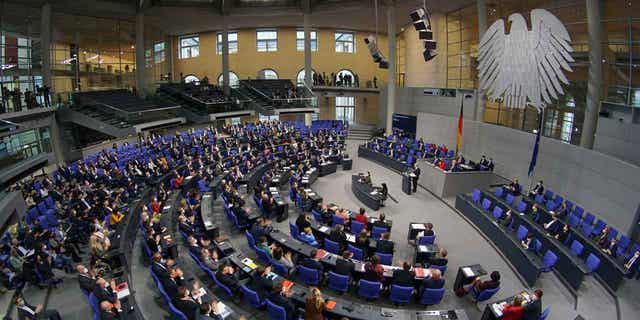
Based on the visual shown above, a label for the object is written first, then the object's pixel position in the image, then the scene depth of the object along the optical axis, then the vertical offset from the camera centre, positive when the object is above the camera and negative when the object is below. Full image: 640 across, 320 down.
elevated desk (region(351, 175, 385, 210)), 13.95 -3.25
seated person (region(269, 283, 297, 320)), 6.60 -3.48
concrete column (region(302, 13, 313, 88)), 30.39 +5.41
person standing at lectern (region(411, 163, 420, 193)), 15.79 -2.77
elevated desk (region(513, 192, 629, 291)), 8.36 -3.62
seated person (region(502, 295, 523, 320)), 6.41 -3.54
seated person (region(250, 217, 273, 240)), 9.80 -3.18
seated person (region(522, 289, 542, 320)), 6.36 -3.49
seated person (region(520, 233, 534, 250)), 9.36 -3.40
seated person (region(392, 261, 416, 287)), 7.55 -3.43
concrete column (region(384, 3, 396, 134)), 25.41 +3.44
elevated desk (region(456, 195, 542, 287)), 8.70 -3.58
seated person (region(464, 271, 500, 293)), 7.36 -3.57
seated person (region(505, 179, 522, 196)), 13.65 -2.86
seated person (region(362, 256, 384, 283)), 7.65 -3.38
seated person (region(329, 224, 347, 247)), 9.50 -3.25
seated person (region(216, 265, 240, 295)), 7.49 -3.44
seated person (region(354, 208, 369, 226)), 11.08 -3.23
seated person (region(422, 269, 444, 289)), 7.46 -3.51
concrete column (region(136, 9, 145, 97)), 27.14 +4.79
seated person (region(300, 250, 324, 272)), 8.12 -3.37
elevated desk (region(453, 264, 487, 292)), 7.99 -3.59
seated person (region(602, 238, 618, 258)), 9.00 -3.42
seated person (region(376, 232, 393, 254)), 9.01 -3.34
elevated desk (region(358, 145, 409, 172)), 19.12 -2.62
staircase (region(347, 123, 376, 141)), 31.52 -1.68
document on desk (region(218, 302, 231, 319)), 6.50 -3.63
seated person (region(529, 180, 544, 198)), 13.49 -2.88
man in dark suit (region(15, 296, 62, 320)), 6.52 -3.69
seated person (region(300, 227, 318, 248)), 9.64 -3.35
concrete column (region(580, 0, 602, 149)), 12.13 +1.59
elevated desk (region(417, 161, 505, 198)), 15.34 -2.94
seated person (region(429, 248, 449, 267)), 8.45 -3.47
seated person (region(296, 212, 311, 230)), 10.20 -3.10
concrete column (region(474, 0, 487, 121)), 18.50 +5.08
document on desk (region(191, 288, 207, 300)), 6.87 -3.49
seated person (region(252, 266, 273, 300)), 7.21 -3.44
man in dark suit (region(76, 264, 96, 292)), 7.04 -3.27
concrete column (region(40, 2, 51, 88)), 20.42 +4.17
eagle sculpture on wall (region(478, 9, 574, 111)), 11.10 +1.90
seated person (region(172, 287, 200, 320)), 6.30 -3.37
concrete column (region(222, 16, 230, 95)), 30.00 +5.10
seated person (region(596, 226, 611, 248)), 9.46 -3.31
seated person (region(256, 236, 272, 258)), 8.76 -3.30
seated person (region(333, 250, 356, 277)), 7.88 -3.37
